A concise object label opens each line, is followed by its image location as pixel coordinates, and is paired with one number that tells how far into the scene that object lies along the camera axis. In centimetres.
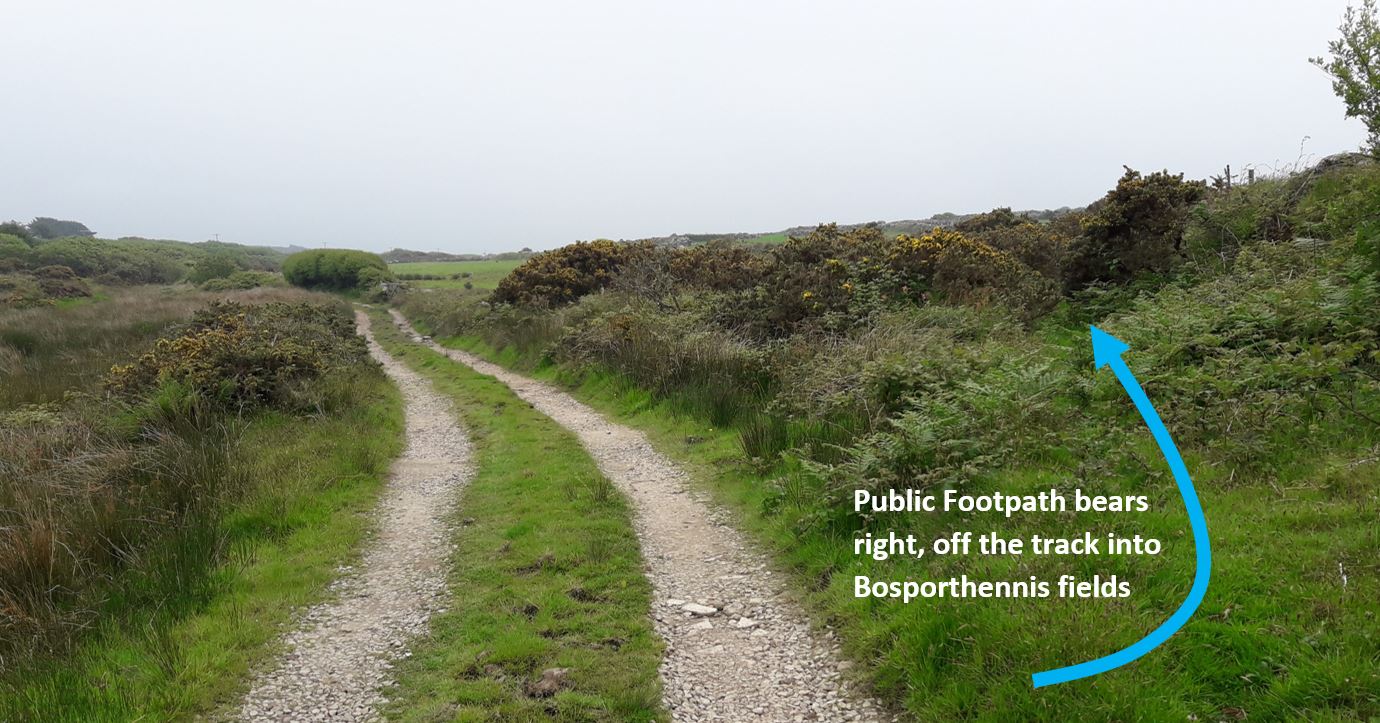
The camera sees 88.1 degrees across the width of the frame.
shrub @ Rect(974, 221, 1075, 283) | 1407
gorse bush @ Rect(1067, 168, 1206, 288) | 1184
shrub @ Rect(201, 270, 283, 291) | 4484
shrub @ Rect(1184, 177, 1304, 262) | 1088
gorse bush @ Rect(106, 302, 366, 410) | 1098
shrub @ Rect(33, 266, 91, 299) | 3372
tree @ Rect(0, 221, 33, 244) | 5890
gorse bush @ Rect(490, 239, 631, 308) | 2430
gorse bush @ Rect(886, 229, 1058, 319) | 1234
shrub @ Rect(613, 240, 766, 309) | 1784
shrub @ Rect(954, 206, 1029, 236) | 2096
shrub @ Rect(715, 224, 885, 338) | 1341
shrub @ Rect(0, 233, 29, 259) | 4653
